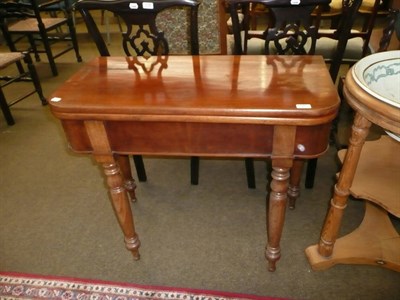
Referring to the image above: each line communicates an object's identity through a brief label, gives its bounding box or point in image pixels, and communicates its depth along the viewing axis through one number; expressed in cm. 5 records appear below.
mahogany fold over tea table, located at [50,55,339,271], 83
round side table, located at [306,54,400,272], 85
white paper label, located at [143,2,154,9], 125
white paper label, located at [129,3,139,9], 126
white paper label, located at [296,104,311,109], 80
